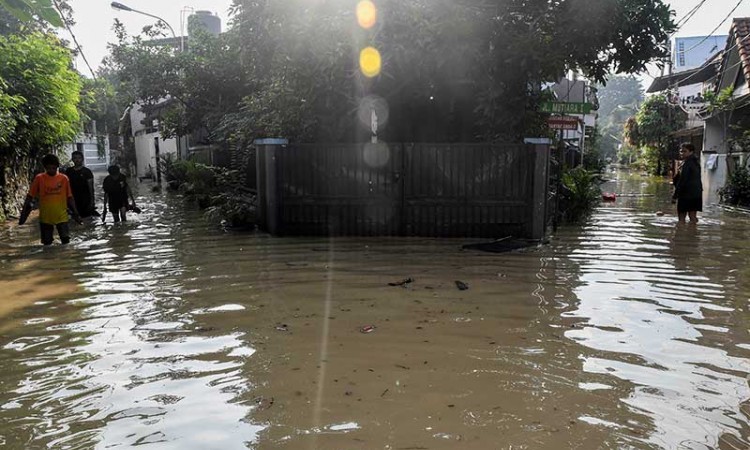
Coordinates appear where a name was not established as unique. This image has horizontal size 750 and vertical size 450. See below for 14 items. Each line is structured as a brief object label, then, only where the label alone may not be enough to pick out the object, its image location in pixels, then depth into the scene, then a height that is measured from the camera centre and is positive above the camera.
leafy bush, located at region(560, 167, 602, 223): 11.97 -0.68
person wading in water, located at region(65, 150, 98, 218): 12.28 -0.35
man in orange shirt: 9.27 -0.44
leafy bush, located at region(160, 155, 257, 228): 10.82 -0.63
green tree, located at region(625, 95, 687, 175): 36.31 +2.25
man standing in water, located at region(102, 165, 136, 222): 12.21 -0.49
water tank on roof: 40.97 +10.12
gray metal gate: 9.70 -0.39
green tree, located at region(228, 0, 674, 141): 9.66 +1.88
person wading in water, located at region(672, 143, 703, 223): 11.36 -0.43
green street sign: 10.65 +0.99
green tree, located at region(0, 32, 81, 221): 12.66 +1.52
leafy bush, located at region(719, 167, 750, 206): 15.72 -0.71
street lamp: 25.03 +6.61
